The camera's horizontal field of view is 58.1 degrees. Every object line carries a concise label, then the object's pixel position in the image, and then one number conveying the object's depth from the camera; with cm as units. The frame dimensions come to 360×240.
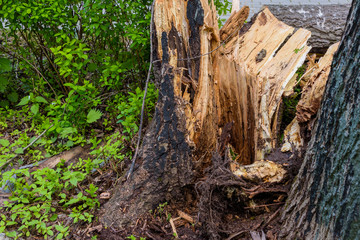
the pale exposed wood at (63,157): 370
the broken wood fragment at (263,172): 265
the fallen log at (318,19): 543
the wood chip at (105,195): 308
